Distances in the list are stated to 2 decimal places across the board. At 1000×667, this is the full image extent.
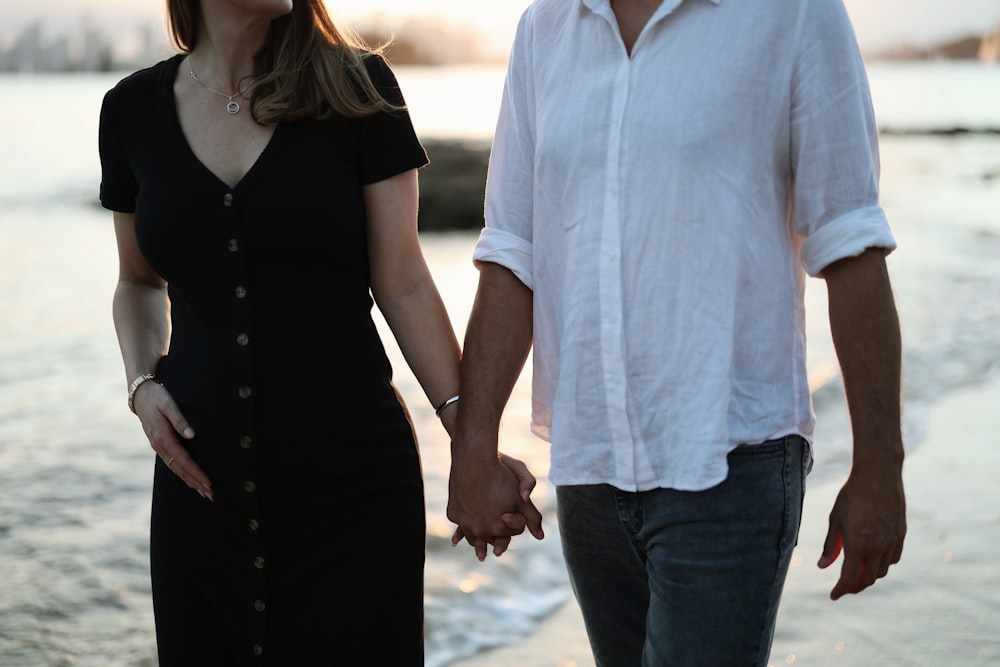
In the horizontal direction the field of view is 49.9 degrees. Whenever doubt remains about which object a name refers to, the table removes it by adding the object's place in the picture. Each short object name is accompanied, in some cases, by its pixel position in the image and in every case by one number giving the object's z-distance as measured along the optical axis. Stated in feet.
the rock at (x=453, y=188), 62.23
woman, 6.98
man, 5.81
